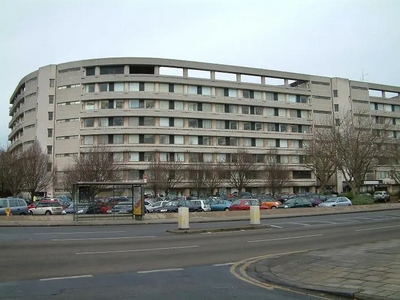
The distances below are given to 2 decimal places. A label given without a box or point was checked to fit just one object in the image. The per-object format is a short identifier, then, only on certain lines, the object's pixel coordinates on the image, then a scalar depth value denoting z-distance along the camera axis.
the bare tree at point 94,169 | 47.47
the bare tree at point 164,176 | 61.53
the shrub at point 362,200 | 41.06
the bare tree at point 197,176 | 64.56
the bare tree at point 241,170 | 65.12
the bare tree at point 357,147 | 45.94
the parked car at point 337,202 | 39.19
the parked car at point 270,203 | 42.60
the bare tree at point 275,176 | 69.62
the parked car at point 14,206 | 29.81
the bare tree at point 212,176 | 64.75
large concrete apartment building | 72.94
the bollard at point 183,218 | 19.06
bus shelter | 25.70
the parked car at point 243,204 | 36.75
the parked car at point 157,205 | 37.25
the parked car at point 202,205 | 37.28
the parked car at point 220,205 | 39.75
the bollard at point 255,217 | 21.34
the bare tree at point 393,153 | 49.09
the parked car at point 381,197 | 51.12
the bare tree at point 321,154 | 51.78
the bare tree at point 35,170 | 49.88
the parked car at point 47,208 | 35.56
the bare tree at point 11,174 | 46.78
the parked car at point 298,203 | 39.19
